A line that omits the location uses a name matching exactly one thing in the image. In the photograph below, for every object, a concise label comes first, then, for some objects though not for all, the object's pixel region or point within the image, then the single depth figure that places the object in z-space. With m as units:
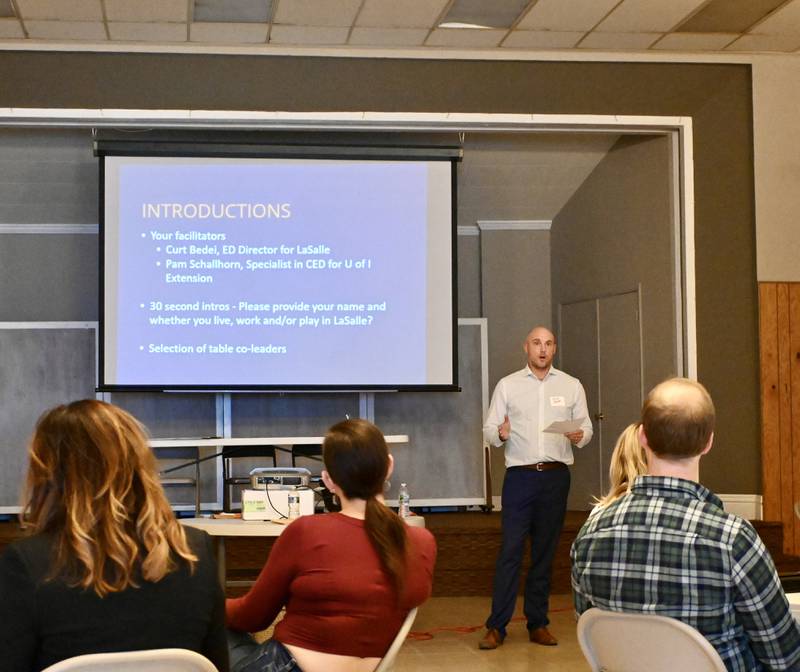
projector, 4.73
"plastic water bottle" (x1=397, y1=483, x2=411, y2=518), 5.10
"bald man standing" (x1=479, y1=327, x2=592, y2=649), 5.34
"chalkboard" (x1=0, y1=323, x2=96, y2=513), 7.78
